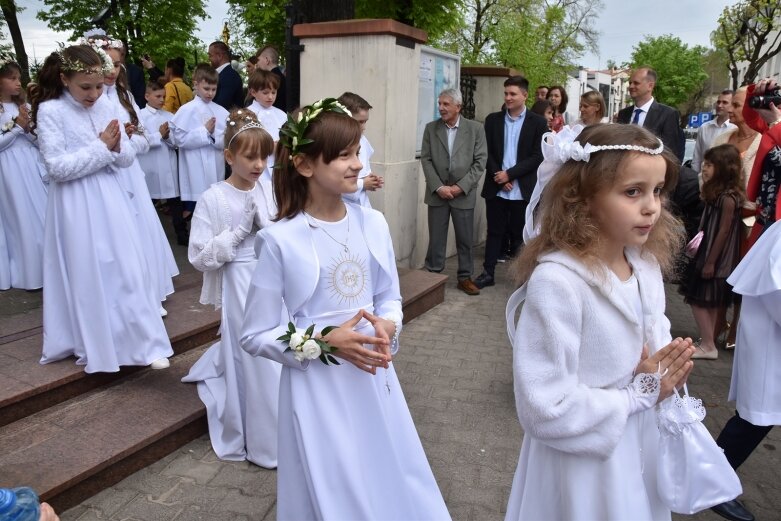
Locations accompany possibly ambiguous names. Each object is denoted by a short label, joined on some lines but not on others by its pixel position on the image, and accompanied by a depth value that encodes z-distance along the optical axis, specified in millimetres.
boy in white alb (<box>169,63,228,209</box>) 6902
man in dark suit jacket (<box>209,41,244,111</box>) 7488
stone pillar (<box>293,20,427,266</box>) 6227
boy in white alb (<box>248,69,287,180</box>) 6004
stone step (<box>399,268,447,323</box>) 6023
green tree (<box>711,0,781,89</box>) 14769
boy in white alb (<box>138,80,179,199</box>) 7281
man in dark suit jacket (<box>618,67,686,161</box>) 6582
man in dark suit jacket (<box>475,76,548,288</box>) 7078
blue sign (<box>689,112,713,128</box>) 27359
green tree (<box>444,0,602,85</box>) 21812
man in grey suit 6801
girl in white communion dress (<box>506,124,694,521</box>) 1745
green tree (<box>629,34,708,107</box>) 54531
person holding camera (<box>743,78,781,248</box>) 3764
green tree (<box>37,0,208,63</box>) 19891
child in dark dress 4973
